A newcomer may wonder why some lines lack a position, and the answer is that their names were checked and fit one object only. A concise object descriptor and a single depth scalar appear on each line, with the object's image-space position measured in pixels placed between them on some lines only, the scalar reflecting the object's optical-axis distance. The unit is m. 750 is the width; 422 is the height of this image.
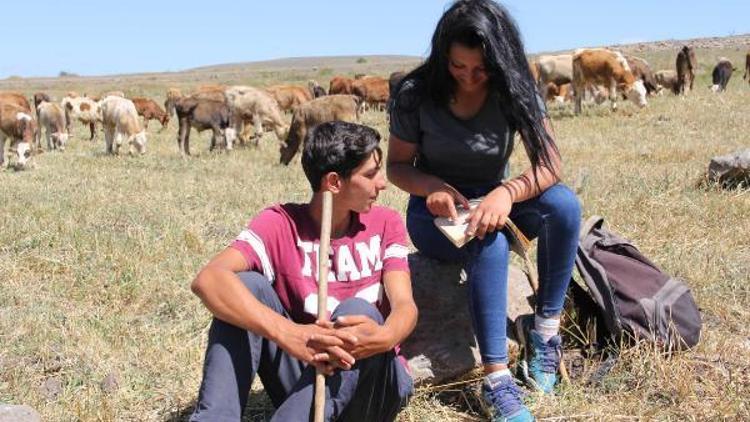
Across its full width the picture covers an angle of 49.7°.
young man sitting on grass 2.72
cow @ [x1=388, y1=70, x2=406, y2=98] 23.36
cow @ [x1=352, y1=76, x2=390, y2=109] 27.61
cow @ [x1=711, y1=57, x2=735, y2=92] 25.67
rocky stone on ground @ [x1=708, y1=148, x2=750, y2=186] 7.49
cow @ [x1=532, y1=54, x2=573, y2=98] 21.14
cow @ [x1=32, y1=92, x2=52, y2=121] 21.44
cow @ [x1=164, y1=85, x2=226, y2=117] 16.95
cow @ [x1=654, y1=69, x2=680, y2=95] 27.48
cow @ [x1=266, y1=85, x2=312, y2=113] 24.59
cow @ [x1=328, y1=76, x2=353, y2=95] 28.34
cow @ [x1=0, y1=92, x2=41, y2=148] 14.39
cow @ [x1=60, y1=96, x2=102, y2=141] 19.86
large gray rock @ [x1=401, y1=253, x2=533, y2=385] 3.55
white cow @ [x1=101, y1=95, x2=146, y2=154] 15.45
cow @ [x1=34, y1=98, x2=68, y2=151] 16.59
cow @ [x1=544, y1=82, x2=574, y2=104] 23.80
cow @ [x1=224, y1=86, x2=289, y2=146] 16.94
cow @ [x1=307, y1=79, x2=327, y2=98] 27.45
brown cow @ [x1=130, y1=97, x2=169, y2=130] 22.66
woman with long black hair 3.16
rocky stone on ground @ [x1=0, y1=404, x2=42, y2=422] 3.01
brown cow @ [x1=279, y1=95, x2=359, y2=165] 14.69
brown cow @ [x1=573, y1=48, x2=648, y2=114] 18.33
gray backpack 3.57
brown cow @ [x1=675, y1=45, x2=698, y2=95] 23.91
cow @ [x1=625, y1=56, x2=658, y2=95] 23.22
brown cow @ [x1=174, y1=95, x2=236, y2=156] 15.66
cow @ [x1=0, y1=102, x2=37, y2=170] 12.81
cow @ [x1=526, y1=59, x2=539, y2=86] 21.89
